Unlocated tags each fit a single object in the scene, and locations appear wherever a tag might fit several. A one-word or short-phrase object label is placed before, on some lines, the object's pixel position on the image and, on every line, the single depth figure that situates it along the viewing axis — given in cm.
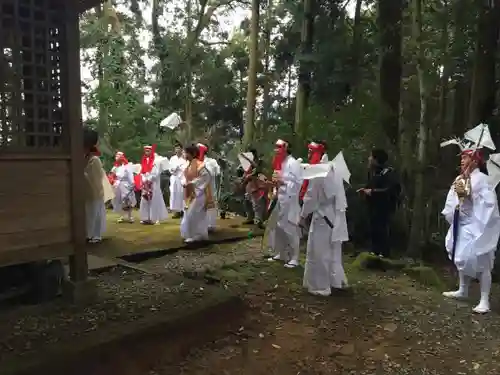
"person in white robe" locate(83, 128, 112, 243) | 822
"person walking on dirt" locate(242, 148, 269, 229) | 980
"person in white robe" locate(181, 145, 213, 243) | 886
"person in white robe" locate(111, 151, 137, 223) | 1079
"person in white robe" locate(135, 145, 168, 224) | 1084
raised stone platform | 355
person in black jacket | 762
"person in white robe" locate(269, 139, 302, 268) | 719
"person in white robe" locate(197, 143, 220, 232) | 941
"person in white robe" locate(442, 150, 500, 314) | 566
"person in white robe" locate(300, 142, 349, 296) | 602
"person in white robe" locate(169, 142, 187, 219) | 1170
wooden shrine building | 411
